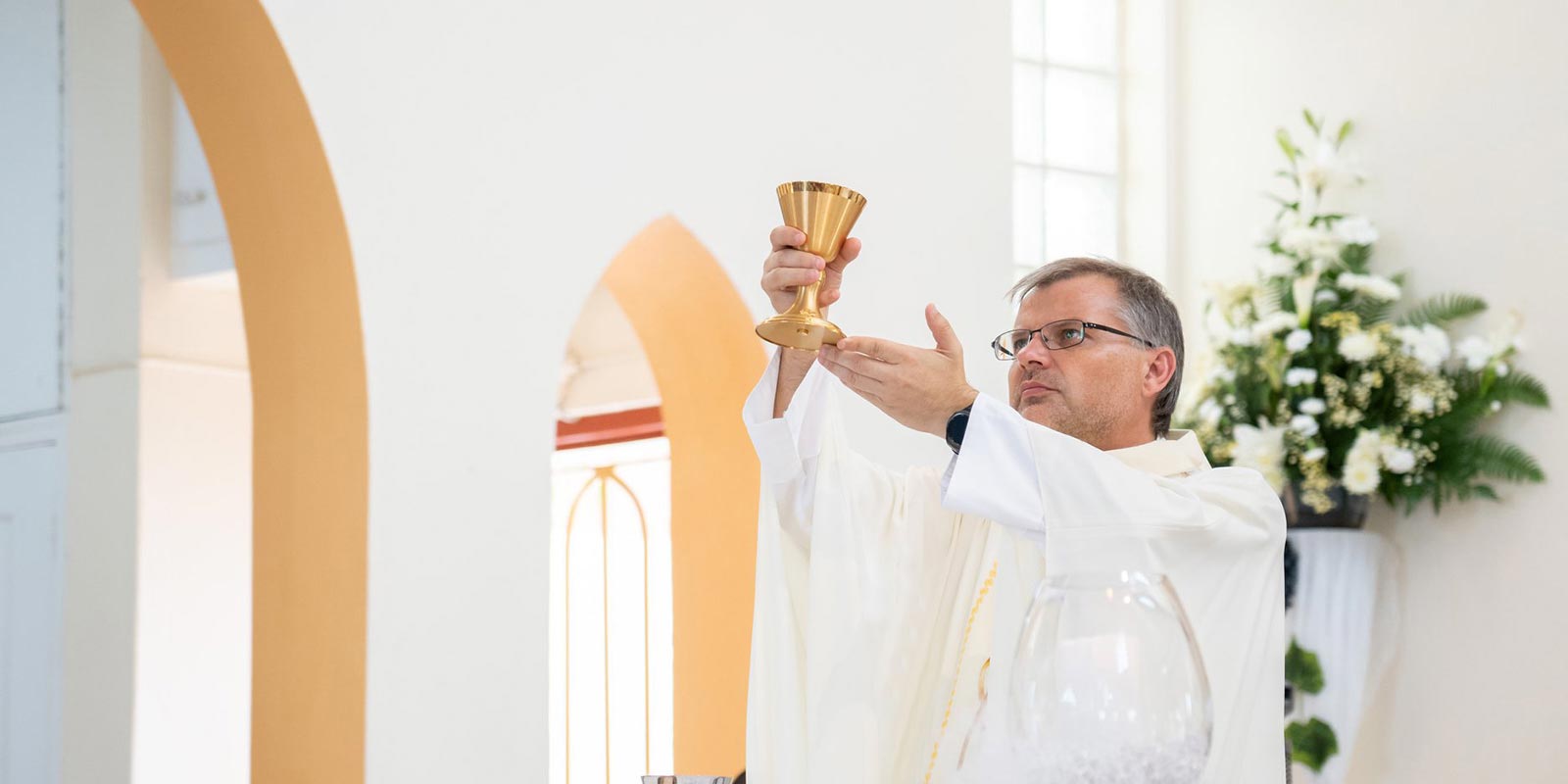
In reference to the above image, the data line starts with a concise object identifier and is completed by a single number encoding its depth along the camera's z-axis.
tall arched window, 7.40
